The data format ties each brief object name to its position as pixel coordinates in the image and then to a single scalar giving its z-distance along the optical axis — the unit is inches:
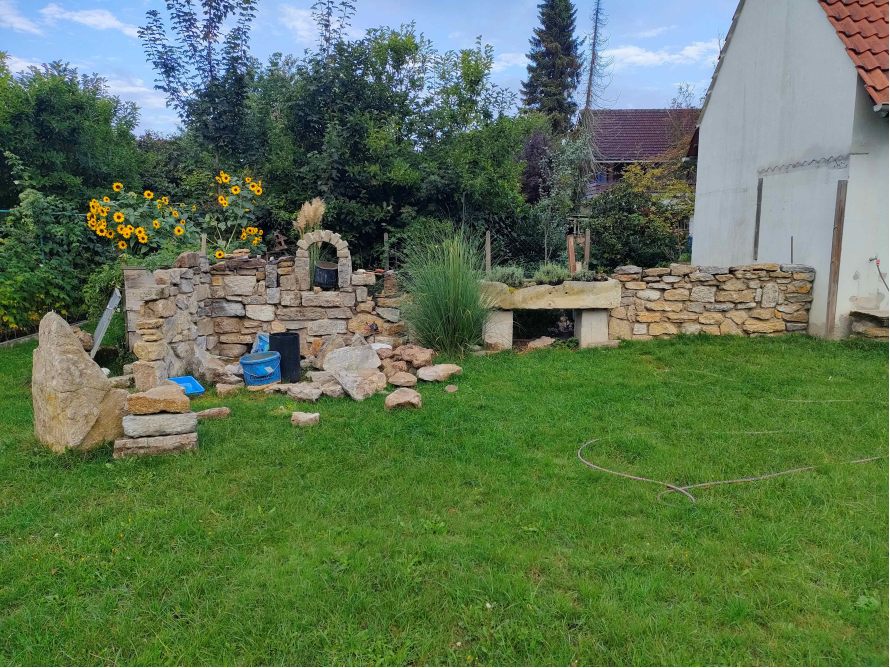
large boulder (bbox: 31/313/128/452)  152.0
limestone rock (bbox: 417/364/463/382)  227.7
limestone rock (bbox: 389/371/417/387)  223.9
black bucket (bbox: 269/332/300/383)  251.9
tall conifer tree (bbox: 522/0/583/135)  947.3
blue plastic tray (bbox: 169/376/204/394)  221.2
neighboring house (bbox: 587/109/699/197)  701.9
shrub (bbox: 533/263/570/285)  279.6
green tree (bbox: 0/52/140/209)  346.6
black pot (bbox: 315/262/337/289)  286.0
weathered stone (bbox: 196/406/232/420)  186.1
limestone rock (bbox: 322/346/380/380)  247.9
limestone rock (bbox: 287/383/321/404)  208.2
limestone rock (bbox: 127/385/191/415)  156.6
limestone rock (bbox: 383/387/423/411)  192.1
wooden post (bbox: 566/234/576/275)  293.1
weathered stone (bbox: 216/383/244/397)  222.5
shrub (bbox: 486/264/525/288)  284.5
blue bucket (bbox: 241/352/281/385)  235.6
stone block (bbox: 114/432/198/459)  153.3
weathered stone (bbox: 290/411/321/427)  178.5
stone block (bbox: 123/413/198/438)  154.5
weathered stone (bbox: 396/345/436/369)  243.1
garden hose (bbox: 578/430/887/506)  124.0
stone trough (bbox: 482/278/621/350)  274.7
